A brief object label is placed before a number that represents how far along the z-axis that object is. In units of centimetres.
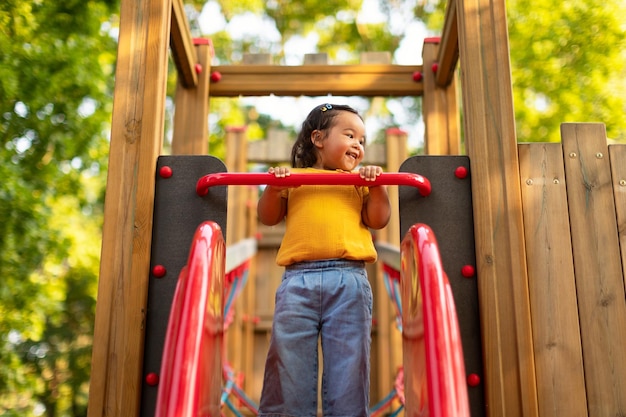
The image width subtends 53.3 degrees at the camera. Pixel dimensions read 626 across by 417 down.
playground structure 227
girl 233
